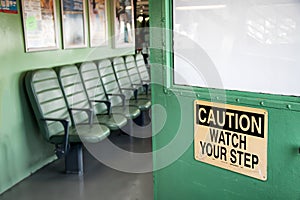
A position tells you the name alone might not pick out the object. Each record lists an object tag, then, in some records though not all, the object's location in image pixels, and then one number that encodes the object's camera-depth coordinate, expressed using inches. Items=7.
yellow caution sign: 56.0
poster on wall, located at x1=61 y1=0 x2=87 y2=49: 151.5
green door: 52.8
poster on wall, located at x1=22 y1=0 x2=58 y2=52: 128.4
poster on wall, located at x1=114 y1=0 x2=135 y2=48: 202.4
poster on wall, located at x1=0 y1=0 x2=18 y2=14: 115.4
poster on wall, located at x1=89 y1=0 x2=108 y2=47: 174.7
